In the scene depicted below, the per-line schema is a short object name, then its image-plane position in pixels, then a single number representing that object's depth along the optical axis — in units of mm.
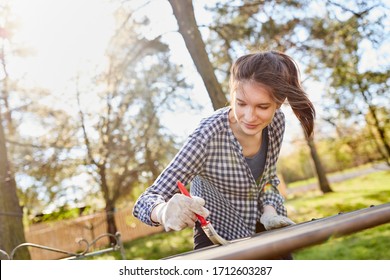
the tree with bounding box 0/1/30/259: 4332
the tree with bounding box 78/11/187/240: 7613
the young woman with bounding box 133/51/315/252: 1190
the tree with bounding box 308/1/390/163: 4746
